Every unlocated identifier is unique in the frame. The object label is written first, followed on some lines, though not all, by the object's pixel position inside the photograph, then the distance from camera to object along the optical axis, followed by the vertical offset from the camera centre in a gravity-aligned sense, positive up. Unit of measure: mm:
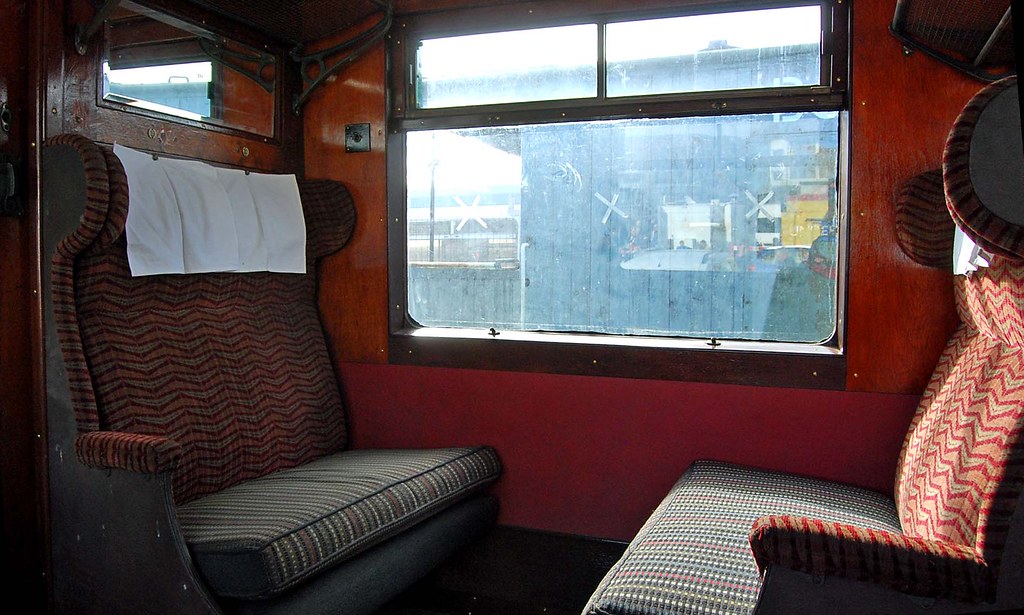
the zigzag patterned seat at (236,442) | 2025 -514
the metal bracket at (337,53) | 3006 +909
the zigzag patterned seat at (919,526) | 1536 -540
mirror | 2521 +733
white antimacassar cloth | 2480 +210
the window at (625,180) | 2662 +381
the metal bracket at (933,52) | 2297 +723
